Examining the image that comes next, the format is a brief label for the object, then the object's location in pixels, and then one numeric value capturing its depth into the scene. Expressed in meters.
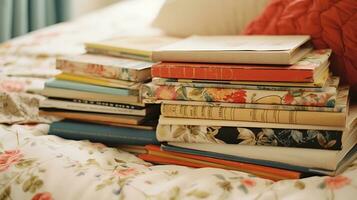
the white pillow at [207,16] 1.43
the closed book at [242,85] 1.05
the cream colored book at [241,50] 1.06
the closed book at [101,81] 1.17
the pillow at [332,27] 1.16
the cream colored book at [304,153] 1.03
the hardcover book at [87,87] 1.17
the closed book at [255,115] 1.04
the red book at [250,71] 1.05
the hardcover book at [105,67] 1.18
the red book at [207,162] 1.06
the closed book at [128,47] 1.24
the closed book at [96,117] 1.18
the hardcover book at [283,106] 1.05
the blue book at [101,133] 1.17
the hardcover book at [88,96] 1.18
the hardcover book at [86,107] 1.18
